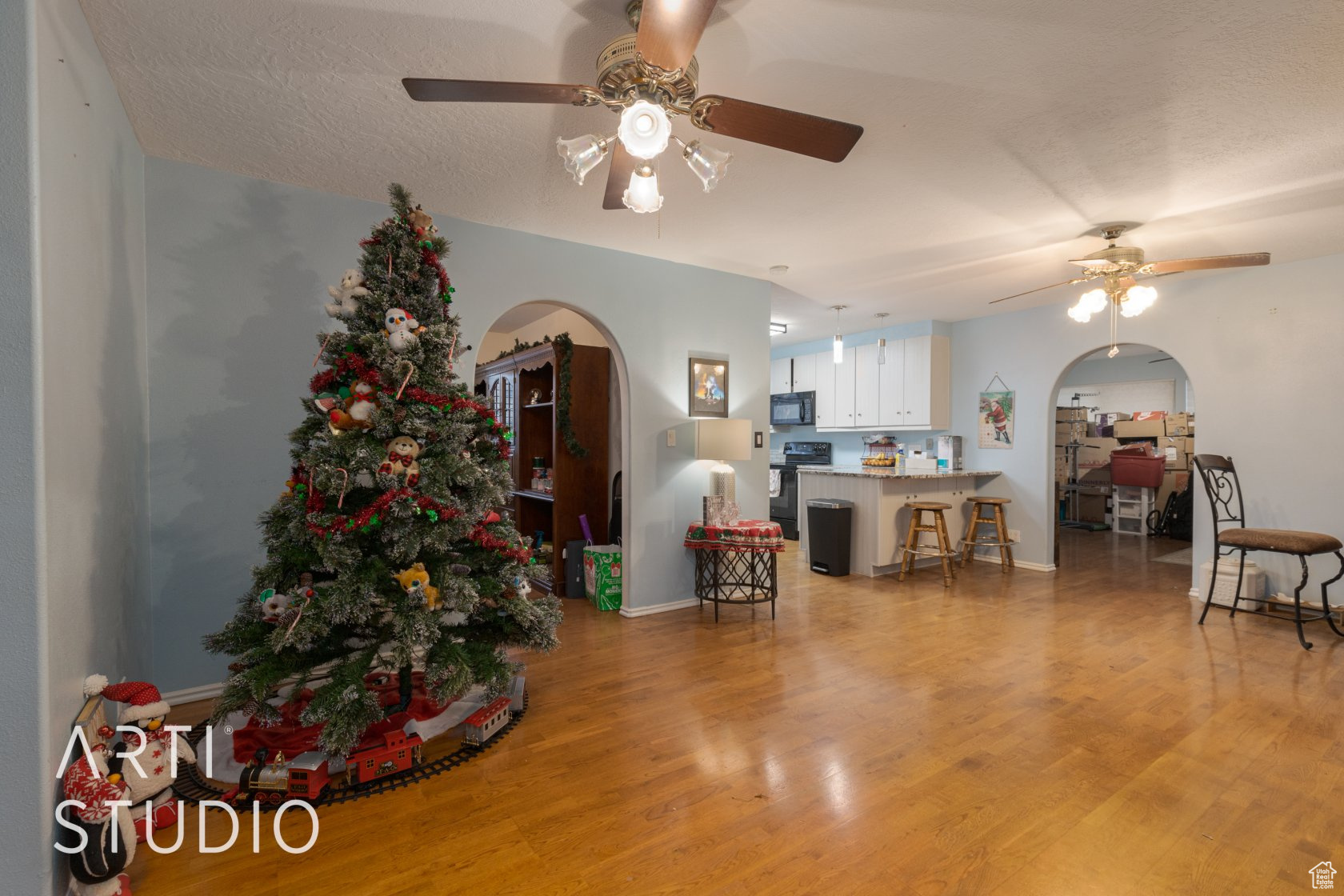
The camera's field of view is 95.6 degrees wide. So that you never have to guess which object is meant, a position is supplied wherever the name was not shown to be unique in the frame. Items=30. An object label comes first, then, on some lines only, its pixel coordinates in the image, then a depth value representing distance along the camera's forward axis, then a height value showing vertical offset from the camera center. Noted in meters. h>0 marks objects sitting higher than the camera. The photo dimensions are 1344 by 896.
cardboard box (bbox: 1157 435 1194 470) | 8.35 -0.16
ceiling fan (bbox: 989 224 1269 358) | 3.70 +1.02
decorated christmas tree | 2.17 -0.35
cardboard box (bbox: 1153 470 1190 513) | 8.27 -0.63
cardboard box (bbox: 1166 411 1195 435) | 8.22 +0.20
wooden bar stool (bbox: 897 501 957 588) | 5.29 -0.88
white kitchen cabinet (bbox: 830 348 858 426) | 7.36 +0.62
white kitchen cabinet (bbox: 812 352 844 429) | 7.63 +0.63
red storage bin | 8.09 -0.38
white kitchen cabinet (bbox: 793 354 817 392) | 7.88 +0.86
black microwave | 7.90 +0.41
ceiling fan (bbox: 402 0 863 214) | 1.66 +0.95
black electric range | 7.60 -0.73
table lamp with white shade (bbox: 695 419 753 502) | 4.18 +0.00
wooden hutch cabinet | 4.83 -0.02
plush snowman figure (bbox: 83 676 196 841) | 1.73 -0.91
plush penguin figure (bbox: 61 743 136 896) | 1.50 -0.98
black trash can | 5.54 -0.87
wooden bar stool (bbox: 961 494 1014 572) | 5.68 -0.91
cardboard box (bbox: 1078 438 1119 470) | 9.19 -0.20
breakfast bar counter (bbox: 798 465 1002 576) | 5.49 -0.55
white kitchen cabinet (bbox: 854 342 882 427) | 7.08 +0.64
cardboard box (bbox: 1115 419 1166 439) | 8.55 +0.14
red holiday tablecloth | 4.09 -0.66
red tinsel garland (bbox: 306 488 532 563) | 2.19 -0.25
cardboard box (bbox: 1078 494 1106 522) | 9.14 -1.04
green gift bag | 4.36 -0.98
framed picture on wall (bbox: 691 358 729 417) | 4.50 +0.39
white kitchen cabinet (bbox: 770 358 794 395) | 8.22 +0.88
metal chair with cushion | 3.65 -0.61
